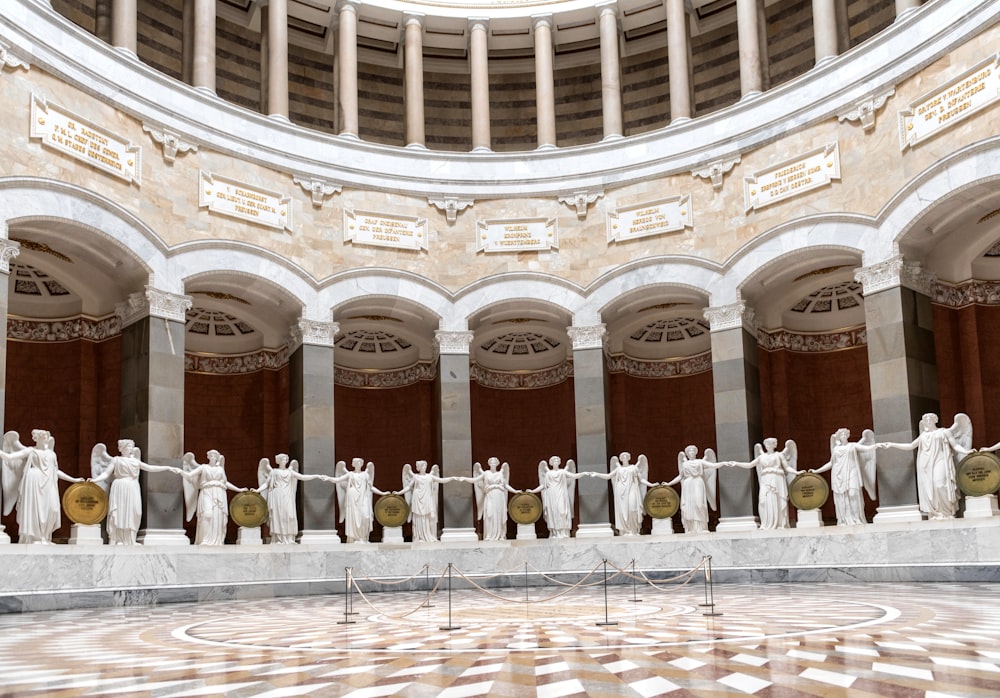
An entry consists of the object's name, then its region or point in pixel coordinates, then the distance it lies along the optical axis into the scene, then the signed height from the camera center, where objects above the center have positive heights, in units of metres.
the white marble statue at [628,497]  18.91 -0.84
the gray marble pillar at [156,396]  16.88 +1.18
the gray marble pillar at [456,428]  19.80 +0.56
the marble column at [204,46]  19.64 +8.13
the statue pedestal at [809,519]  17.42 -1.24
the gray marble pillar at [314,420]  18.84 +0.76
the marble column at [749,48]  20.16 +7.99
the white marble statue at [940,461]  15.27 -0.28
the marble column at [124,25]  18.38 +7.99
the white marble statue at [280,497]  17.97 -0.62
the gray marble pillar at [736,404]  18.64 +0.83
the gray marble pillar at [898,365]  16.52 +1.31
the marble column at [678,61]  21.22 +8.19
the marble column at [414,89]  22.00 +7.95
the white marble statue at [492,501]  19.42 -0.86
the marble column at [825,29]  19.09 +7.88
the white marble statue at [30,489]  13.92 -0.27
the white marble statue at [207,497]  16.92 -0.56
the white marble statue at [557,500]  19.25 -0.87
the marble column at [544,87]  22.27 +8.00
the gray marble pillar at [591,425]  19.62 +0.54
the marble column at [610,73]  21.83 +8.18
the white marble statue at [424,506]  19.16 -0.91
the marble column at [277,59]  20.72 +8.22
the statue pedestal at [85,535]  15.05 -1.00
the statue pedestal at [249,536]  17.73 -1.27
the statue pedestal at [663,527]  18.86 -1.41
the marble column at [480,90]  22.31 +7.99
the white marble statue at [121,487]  15.52 -0.32
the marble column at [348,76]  21.44 +8.07
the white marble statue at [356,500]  18.62 -0.74
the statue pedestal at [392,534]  19.16 -1.42
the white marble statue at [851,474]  16.61 -0.47
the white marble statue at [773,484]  17.58 -0.63
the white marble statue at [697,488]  18.44 -0.70
